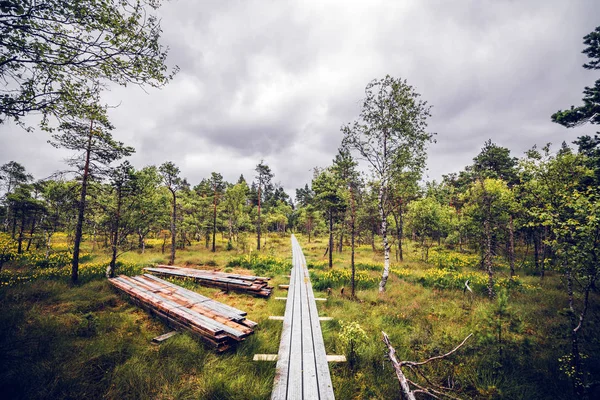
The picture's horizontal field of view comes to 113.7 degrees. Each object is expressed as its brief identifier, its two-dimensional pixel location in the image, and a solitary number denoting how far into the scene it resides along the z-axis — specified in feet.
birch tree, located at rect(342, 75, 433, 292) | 37.42
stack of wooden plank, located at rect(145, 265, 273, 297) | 36.49
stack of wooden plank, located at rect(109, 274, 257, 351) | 19.62
